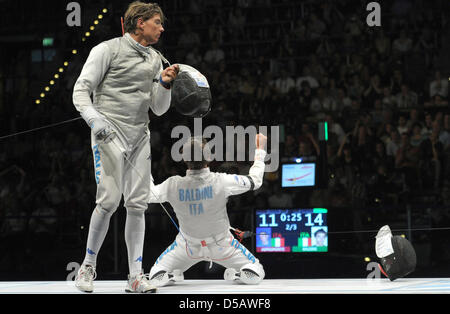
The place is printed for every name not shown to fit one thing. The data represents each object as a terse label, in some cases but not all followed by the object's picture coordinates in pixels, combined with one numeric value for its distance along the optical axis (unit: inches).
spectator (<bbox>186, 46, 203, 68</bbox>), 714.8
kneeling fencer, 321.1
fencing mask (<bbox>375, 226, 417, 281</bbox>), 321.7
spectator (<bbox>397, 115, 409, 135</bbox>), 606.4
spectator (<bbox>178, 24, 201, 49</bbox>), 767.1
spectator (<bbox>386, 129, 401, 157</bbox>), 580.7
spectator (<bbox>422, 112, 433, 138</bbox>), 584.4
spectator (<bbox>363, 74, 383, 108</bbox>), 650.2
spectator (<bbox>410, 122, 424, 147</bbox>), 585.0
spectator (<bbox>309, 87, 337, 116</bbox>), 653.3
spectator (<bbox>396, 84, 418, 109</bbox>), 633.0
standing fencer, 261.6
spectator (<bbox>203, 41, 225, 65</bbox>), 744.9
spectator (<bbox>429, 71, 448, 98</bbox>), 633.0
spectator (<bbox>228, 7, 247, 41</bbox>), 818.2
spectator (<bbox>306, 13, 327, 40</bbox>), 768.9
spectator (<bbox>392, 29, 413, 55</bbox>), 715.4
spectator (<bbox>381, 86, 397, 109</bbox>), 630.5
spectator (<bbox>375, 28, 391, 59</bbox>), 706.8
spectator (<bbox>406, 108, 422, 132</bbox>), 600.2
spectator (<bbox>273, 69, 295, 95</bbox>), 688.1
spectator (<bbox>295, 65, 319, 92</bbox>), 683.1
